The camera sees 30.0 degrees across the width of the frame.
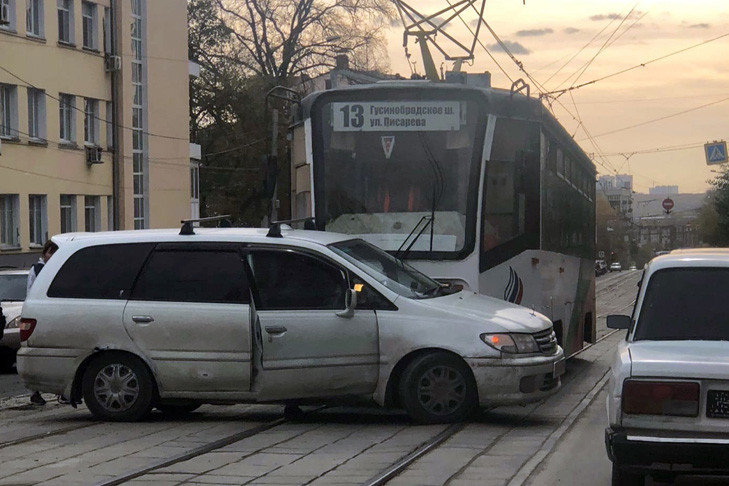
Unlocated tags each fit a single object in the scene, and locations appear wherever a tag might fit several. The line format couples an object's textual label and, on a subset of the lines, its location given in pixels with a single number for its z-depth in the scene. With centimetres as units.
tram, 1384
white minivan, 1129
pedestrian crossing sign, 5741
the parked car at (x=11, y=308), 1985
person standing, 1358
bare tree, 5531
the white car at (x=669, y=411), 710
